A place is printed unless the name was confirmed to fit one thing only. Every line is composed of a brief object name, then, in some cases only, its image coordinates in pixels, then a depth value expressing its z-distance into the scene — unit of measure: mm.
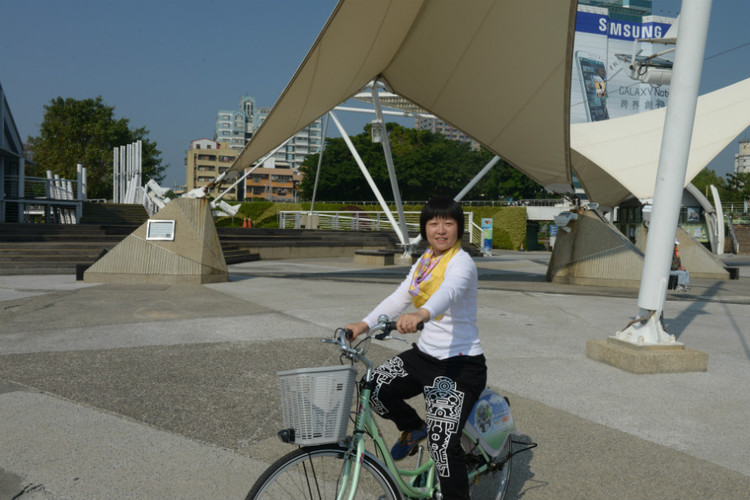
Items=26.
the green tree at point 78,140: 56562
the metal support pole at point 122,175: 45594
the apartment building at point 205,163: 142375
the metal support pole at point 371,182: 23188
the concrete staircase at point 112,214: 31234
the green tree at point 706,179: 108875
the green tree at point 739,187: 68000
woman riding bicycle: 2643
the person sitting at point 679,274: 13836
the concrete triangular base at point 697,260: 18797
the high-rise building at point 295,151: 184375
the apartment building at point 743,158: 176488
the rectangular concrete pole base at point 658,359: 5969
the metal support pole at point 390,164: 20252
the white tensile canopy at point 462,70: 11320
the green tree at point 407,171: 73500
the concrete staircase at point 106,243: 16688
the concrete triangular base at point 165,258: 13016
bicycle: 2100
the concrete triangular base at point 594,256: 14742
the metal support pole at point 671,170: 6004
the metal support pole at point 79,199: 30597
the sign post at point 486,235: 31609
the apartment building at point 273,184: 137750
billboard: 116812
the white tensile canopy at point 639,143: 21062
